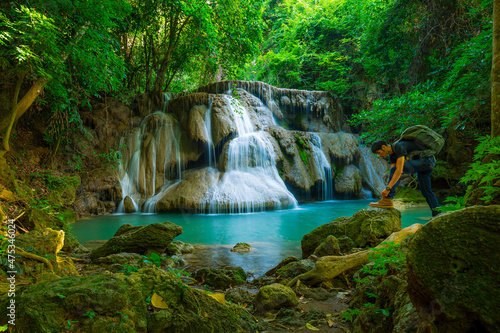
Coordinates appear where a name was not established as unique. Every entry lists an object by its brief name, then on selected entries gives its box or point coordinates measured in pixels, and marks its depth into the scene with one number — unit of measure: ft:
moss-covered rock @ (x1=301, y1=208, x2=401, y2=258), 13.94
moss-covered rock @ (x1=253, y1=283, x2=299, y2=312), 8.57
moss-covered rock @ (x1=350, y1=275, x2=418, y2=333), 5.11
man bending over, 14.37
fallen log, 10.69
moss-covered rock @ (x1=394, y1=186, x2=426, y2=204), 38.82
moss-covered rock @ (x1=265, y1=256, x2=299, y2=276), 13.35
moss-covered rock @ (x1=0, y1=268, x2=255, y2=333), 4.85
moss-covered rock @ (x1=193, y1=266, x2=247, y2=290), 11.40
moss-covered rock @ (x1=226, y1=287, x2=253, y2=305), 9.35
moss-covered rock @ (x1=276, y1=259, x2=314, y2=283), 12.07
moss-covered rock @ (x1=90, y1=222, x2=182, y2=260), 15.76
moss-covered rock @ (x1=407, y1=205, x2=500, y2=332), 3.97
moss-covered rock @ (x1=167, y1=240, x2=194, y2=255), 17.24
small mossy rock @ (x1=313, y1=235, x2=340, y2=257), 13.28
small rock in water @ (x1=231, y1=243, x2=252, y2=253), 18.41
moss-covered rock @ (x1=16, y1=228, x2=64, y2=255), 10.71
